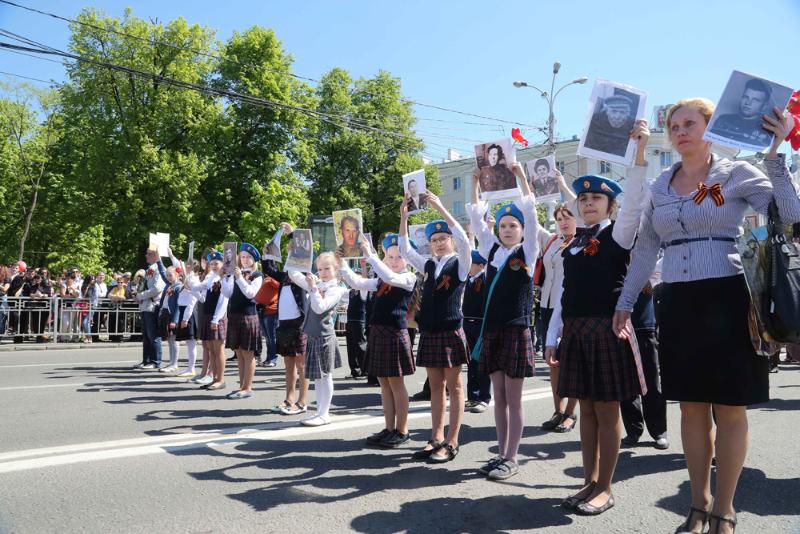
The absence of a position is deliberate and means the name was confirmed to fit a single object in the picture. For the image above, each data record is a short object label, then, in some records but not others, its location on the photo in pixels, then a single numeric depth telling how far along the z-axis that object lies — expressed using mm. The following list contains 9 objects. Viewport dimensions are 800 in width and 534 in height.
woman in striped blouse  3367
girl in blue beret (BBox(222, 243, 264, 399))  8898
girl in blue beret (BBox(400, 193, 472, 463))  5594
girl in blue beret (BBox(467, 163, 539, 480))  5027
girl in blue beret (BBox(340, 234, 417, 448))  6059
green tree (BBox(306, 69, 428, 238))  42906
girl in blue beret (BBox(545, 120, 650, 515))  4023
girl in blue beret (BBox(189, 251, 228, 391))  9695
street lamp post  28177
